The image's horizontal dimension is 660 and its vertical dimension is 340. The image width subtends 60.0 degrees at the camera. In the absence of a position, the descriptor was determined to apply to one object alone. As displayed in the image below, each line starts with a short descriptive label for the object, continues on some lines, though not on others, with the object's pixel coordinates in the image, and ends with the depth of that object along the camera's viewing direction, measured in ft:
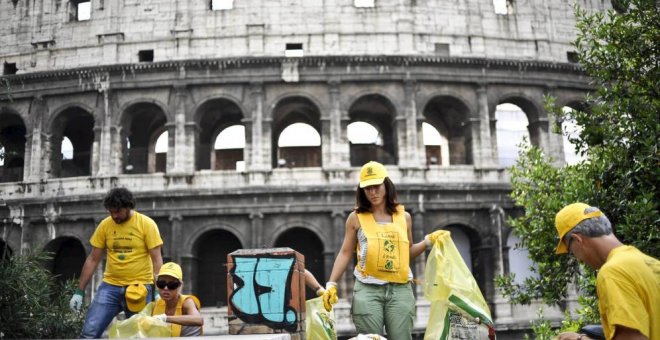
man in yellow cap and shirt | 9.19
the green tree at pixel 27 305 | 23.30
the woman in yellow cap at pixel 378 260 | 15.57
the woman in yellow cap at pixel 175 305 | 18.35
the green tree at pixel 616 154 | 19.92
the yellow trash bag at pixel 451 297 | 14.88
